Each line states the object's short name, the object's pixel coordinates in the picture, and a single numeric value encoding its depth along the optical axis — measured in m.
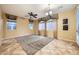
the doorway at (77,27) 1.99
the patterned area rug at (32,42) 2.00
